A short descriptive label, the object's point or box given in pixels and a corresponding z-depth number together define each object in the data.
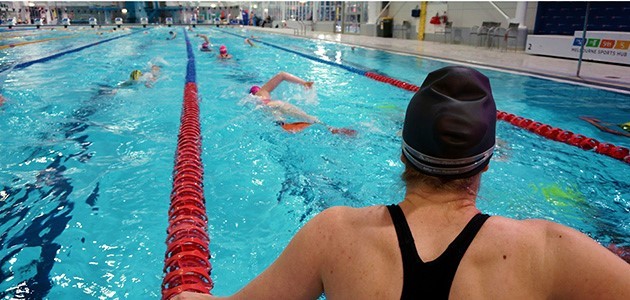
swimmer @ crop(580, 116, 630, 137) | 4.87
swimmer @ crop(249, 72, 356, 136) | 4.79
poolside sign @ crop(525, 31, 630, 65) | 9.96
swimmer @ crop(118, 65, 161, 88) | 7.54
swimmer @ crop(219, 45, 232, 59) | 10.91
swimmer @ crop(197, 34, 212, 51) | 12.77
